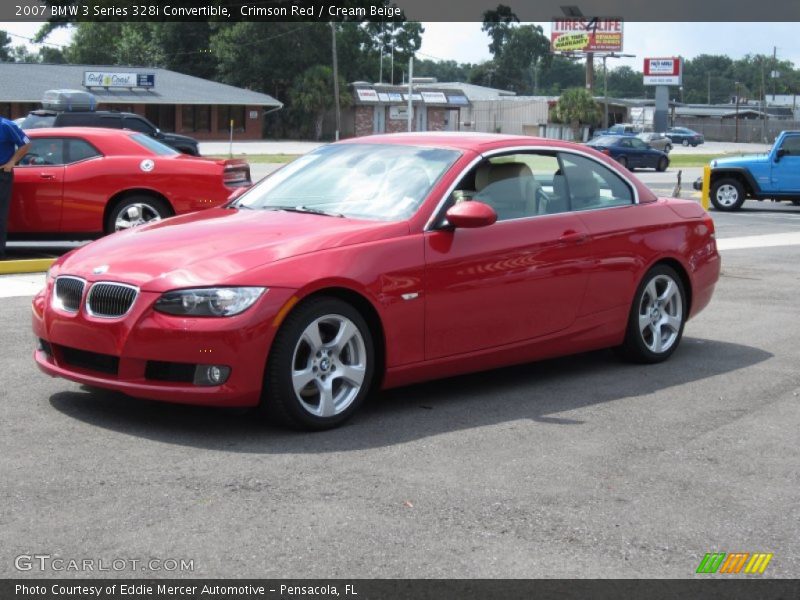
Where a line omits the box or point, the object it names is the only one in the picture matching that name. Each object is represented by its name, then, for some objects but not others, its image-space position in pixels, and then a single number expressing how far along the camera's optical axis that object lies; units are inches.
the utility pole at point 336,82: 2888.8
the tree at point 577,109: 3427.7
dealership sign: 2746.1
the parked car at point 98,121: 917.2
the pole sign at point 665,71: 4205.2
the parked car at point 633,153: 1814.6
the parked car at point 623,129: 2914.1
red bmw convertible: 231.5
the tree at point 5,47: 4725.1
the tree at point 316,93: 3280.0
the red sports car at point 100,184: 505.7
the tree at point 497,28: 5964.6
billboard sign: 4060.0
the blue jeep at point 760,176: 988.6
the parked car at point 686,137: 3523.6
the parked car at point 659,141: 2335.3
